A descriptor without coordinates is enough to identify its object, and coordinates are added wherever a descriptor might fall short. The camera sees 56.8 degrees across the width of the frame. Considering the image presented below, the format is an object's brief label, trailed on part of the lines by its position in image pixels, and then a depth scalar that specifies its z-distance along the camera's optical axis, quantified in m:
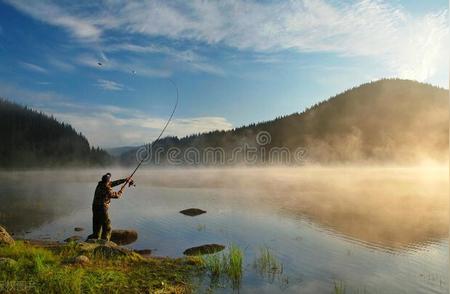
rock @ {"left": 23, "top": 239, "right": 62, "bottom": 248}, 18.55
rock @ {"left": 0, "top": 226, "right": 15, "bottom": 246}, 15.05
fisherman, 17.88
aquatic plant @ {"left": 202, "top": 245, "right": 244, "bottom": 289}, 13.50
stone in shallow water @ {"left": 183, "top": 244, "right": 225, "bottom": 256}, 17.92
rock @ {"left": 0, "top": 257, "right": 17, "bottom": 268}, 11.14
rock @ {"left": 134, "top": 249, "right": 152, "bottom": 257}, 18.06
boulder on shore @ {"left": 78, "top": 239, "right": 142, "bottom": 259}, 14.23
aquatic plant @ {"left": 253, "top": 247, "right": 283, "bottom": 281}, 14.80
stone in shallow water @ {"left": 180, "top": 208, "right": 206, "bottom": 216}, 31.77
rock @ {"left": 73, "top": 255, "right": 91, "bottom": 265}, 12.64
